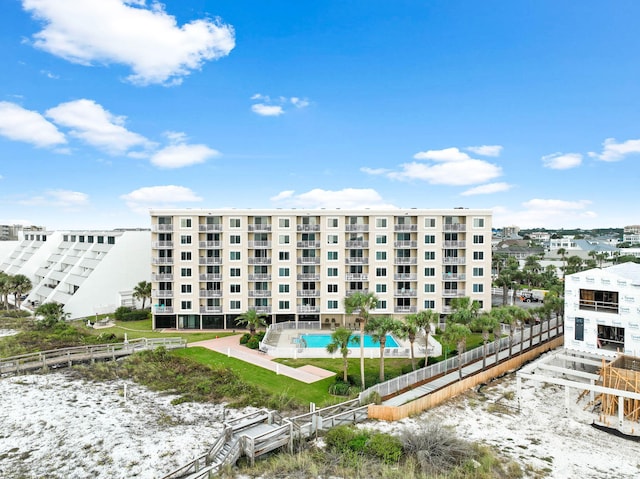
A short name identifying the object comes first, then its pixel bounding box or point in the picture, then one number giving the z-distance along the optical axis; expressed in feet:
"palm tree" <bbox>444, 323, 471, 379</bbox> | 93.30
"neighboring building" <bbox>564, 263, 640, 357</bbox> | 90.68
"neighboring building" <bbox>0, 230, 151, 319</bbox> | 185.06
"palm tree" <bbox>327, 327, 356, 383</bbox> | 94.85
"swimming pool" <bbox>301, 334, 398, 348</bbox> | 137.24
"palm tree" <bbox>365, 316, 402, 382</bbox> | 92.22
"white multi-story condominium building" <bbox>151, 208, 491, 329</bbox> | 162.40
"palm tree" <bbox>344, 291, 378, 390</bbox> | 94.58
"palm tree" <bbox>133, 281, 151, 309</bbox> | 183.93
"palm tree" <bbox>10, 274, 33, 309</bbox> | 203.00
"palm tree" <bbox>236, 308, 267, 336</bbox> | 144.46
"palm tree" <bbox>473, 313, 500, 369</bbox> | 100.78
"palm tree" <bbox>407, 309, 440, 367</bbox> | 96.72
